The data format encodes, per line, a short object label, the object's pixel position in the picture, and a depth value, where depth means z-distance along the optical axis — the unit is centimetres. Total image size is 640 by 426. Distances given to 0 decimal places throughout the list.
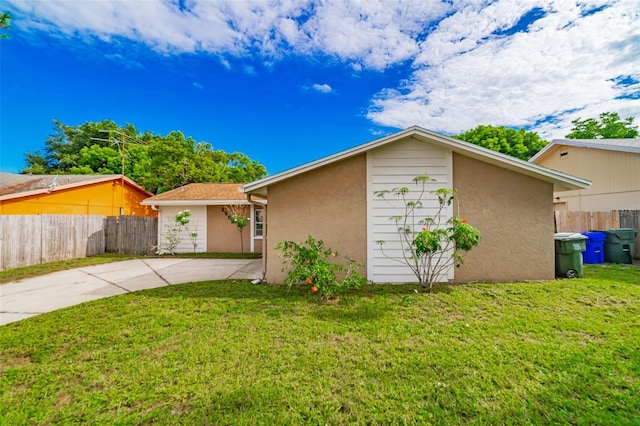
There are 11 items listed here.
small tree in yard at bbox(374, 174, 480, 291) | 574
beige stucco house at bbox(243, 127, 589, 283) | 586
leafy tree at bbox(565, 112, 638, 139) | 2117
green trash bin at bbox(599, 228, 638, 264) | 803
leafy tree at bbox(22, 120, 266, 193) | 2112
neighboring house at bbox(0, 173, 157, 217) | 1108
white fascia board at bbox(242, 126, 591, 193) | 556
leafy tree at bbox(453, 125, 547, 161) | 2686
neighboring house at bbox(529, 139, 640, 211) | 1064
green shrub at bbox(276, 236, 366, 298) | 476
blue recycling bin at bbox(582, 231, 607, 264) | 817
